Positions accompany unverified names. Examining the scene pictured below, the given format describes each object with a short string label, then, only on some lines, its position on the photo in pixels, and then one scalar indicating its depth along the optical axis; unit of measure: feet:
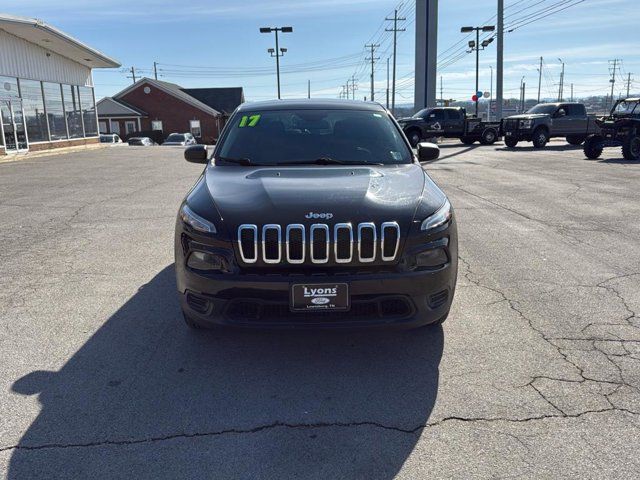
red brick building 177.17
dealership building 66.90
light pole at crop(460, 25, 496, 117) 144.17
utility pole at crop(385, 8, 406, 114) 191.52
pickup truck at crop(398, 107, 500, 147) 92.94
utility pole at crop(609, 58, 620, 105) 370.73
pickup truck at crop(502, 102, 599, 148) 85.35
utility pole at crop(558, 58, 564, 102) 386.73
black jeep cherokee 10.58
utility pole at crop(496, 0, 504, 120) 97.81
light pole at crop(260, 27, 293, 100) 117.19
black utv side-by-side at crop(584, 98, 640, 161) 58.95
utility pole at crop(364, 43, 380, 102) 261.71
